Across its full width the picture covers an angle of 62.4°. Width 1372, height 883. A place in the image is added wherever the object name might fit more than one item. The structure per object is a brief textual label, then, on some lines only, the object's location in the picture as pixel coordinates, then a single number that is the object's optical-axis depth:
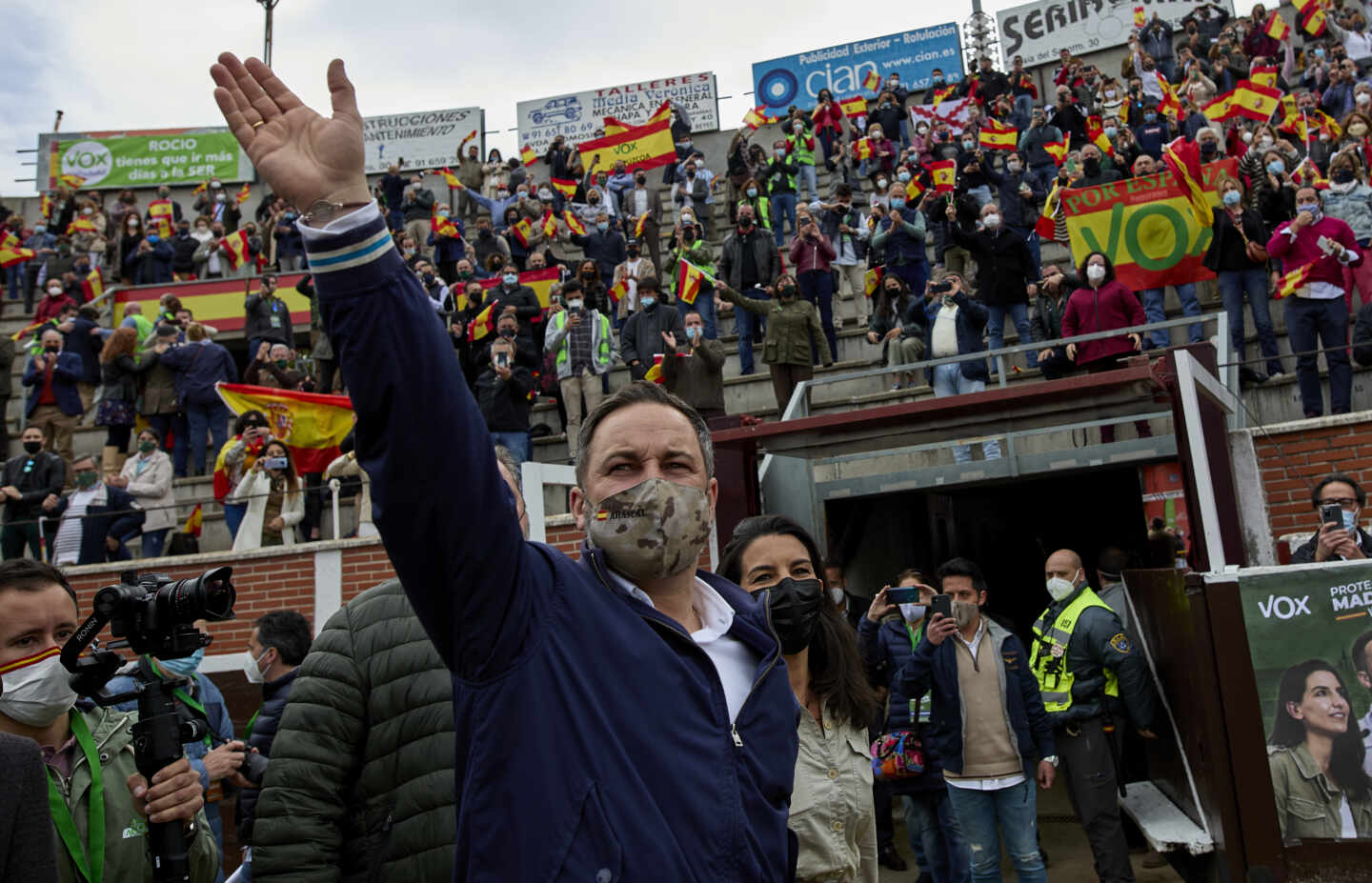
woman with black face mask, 3.16
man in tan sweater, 5.50
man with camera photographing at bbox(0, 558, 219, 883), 2.70
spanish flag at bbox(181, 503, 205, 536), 11.34
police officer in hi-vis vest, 5.86
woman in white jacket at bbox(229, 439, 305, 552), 10.67
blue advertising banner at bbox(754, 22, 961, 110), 24.41
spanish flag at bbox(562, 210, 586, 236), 17.41
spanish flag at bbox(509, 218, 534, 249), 16.61
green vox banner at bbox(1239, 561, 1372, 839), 5.09
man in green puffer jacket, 2.44
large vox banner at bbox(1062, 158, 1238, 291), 10.45
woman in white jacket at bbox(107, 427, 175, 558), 11.01
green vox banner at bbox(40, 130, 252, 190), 24.20
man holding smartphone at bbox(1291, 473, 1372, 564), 5.46
